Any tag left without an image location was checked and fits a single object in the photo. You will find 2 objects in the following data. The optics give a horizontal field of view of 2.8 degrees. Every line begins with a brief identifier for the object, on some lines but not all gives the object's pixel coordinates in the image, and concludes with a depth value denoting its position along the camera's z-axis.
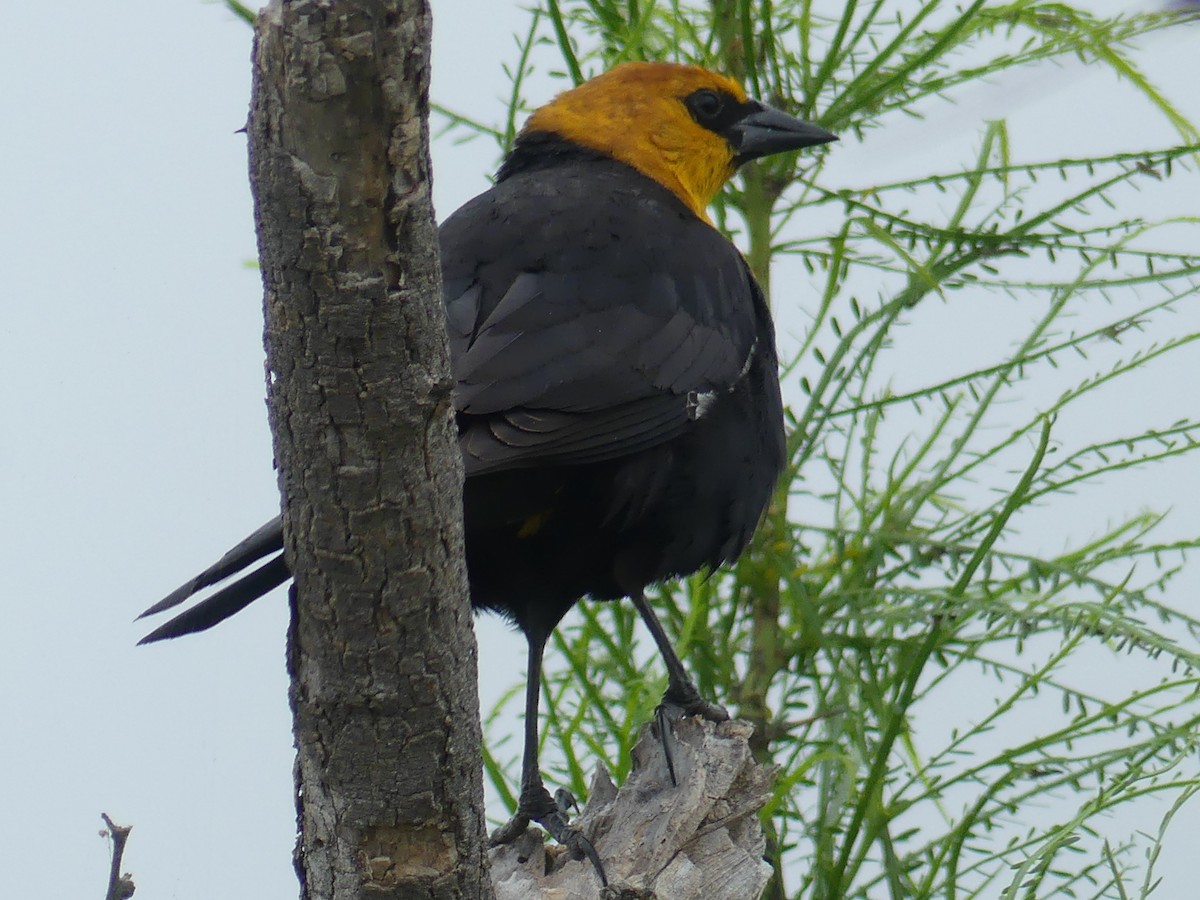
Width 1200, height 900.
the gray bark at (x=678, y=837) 5.06
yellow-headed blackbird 5.04
